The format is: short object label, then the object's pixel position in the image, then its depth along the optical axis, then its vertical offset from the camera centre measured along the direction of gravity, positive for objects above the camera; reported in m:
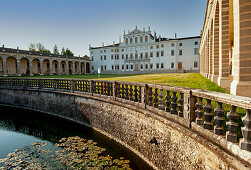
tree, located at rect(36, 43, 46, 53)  74.88 +14.40
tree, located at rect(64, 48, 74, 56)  88.09 +13.76
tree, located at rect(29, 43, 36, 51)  72.18 +14.39
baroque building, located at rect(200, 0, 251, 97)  5.33 +0.81
